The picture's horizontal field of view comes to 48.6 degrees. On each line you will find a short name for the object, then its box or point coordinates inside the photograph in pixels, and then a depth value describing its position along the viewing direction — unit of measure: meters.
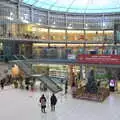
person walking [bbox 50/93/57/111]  10.98
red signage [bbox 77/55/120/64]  14.73
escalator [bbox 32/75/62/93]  15.16
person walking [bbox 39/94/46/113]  10.57
